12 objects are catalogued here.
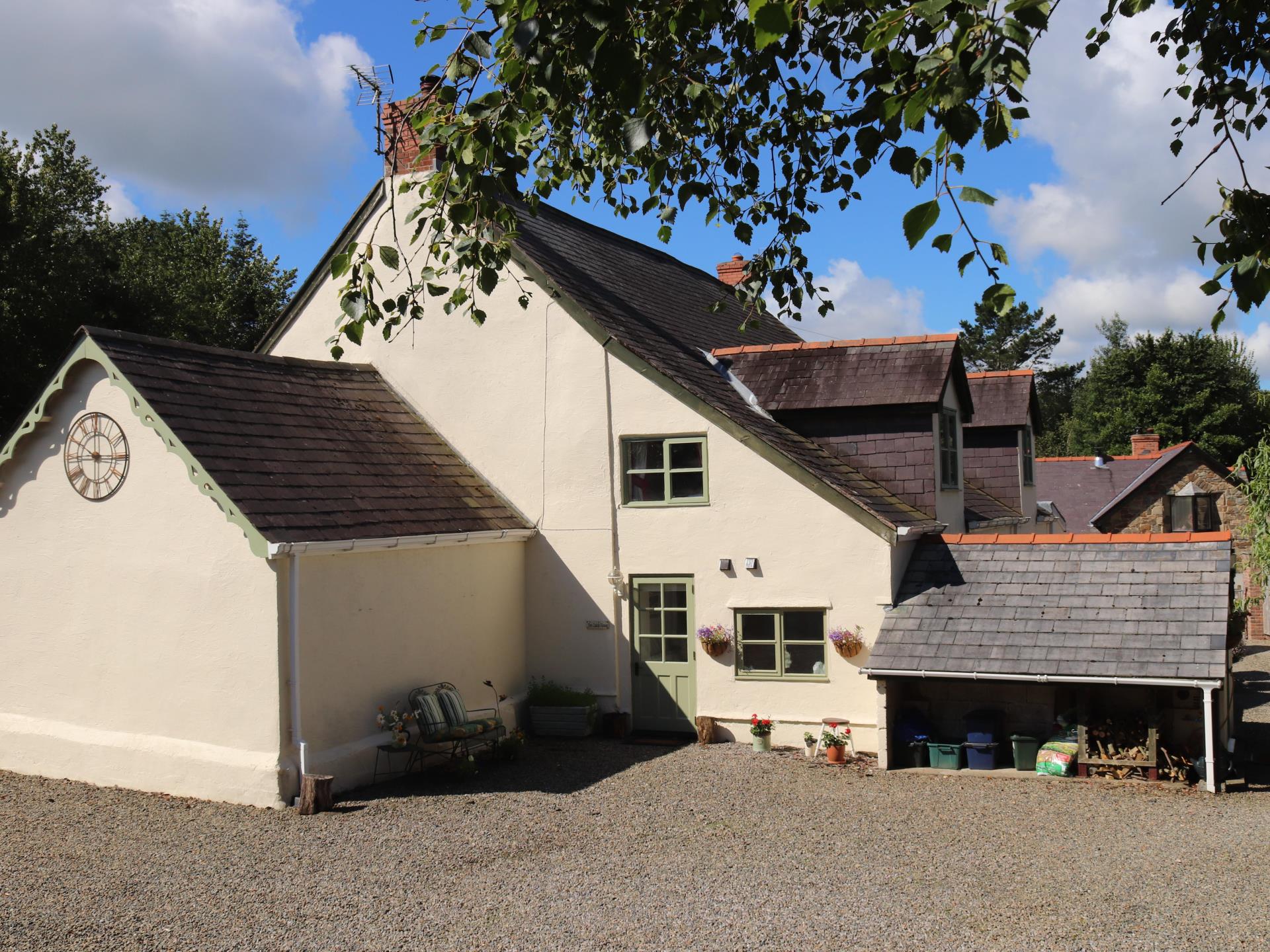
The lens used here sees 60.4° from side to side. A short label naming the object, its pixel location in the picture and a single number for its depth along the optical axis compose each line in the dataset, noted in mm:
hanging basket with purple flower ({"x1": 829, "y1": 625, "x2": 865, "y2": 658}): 13711
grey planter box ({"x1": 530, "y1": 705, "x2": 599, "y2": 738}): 14906
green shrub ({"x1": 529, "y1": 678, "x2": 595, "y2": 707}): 15141
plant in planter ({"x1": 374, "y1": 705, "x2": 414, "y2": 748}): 12433
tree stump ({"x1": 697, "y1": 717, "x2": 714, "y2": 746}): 14531
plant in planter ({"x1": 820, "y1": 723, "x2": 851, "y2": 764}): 13391
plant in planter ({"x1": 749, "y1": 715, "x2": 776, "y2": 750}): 14023
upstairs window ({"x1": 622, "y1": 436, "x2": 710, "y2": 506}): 14930
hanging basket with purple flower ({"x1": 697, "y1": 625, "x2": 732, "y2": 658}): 14430
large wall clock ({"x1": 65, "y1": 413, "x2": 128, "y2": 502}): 12453
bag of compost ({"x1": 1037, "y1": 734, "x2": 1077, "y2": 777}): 12578
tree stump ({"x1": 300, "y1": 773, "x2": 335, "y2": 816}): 11016
